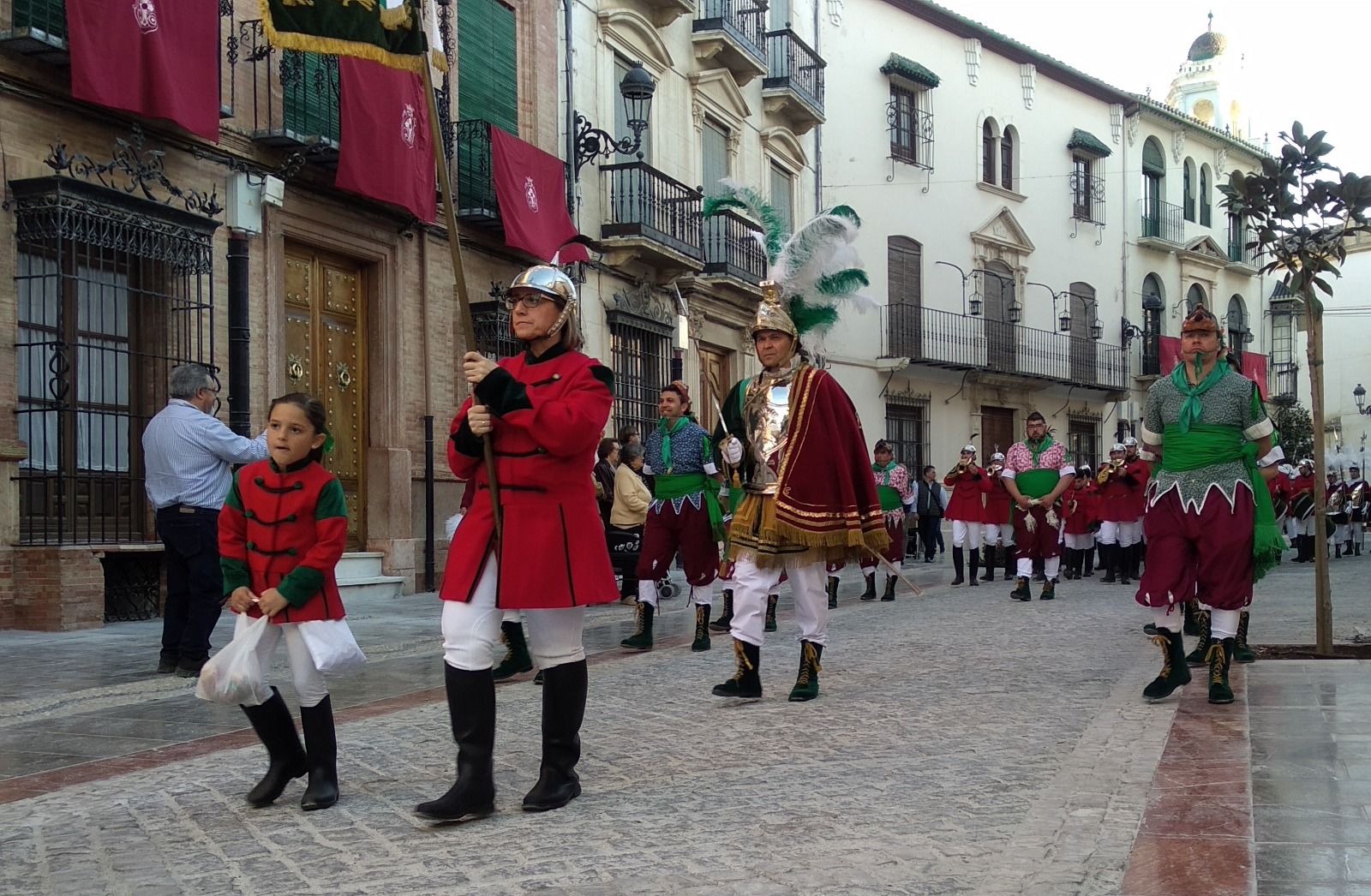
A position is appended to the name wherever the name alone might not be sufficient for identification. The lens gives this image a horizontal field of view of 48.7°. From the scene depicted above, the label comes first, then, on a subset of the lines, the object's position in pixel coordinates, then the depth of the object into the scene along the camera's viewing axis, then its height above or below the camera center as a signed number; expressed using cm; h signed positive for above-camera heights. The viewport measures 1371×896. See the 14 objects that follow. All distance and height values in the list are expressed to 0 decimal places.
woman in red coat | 472 -26
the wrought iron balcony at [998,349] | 2944 +224
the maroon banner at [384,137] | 1416 +314
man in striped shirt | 847 -21
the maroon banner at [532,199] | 1691 +300
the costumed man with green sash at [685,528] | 986 -47
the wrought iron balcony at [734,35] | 2253 +641
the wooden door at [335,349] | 1477 +112
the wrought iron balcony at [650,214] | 1989 +334
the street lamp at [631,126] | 1780 +414
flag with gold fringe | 502 +147
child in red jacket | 495 -34
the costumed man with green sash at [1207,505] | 703 -25
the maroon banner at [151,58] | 1120 +313
